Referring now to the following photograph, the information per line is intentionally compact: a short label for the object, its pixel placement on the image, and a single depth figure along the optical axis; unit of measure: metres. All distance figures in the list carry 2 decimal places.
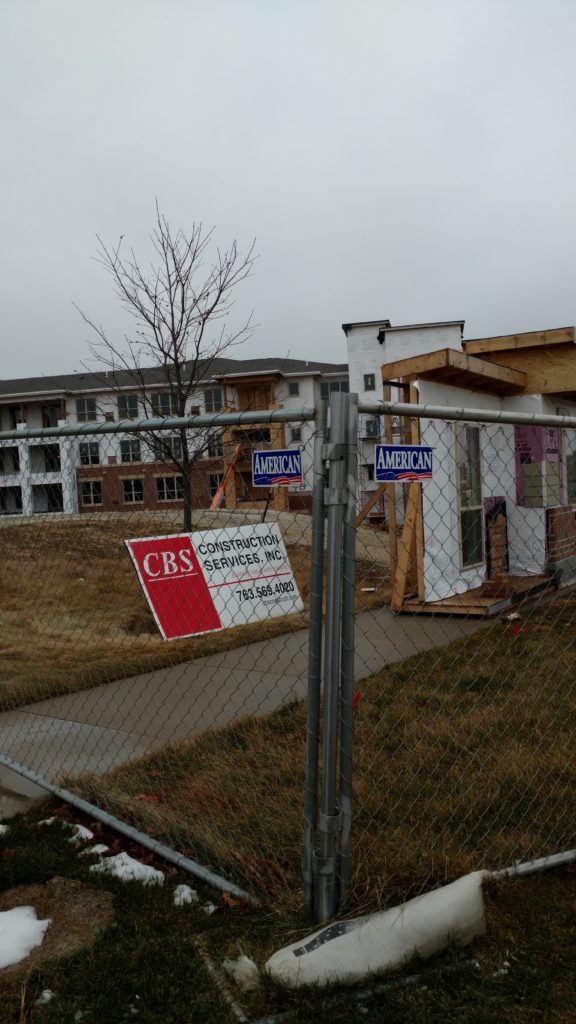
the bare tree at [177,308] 11.61
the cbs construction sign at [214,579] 7.15
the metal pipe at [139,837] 2.82
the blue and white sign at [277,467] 2.48
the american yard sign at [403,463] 2.46
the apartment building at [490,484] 8.52
